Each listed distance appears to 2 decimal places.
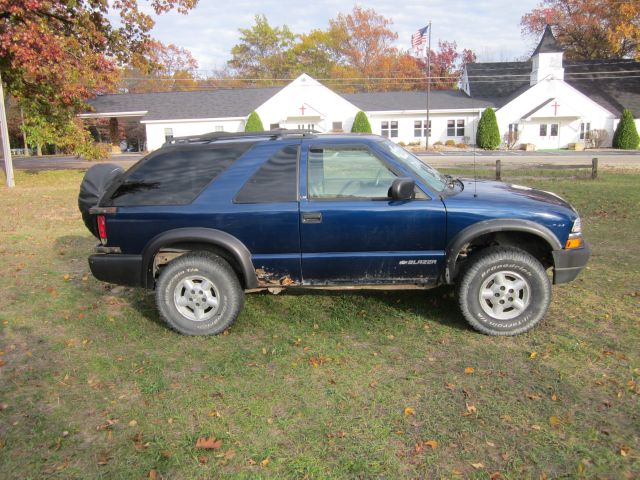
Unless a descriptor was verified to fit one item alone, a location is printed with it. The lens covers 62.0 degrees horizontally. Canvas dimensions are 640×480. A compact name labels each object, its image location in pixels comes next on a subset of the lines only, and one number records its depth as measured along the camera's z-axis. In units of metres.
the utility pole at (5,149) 18.02
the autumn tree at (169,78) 64.00
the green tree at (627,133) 39.66
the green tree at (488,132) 41.59
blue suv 4.61
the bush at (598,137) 41.72
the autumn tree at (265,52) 68.19
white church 42.75
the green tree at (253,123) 42.16
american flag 35.12
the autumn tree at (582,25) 49.31
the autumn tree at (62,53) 17.80
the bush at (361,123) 42.44
